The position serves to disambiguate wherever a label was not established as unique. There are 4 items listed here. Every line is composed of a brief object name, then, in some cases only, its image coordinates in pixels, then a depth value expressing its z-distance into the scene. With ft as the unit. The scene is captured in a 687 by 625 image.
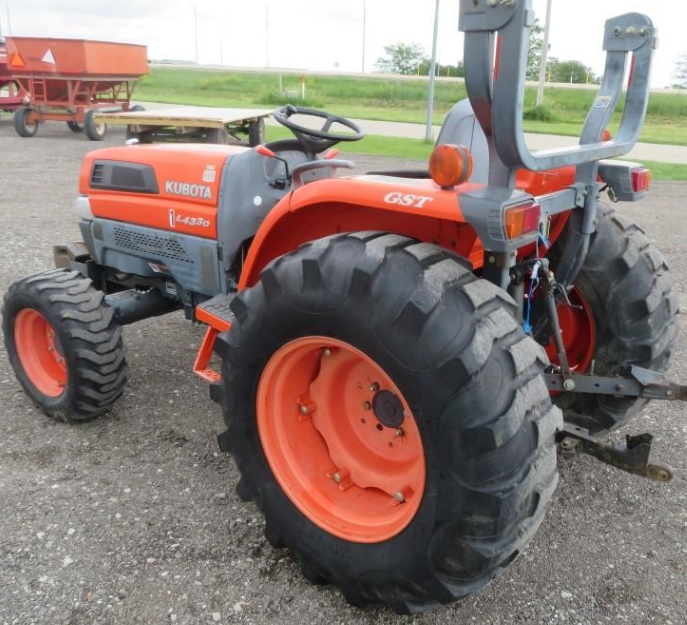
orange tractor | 5.77
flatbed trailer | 32.09
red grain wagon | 43.42
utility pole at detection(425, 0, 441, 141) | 39.52
